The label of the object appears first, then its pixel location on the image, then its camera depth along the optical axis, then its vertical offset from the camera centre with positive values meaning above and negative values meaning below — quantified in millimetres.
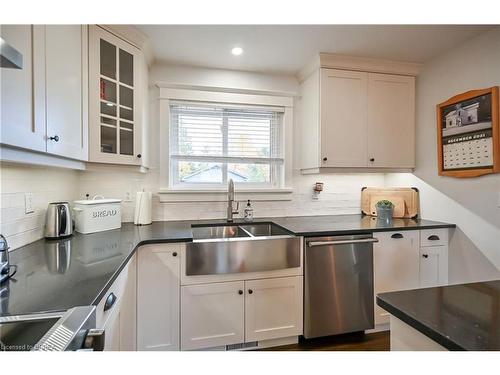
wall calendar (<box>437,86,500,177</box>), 1784 +419
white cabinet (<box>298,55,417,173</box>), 2258 +681
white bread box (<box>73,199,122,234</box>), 1728 -205
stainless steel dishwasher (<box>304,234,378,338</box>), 1840 -744
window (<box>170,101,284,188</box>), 2400 +428
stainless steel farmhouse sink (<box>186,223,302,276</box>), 1664 -471
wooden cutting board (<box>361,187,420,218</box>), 2475 -112
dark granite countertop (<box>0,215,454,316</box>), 788 -346
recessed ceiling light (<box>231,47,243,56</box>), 2020 +1139
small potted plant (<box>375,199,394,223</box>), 2369 -229
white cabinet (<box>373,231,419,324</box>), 1985 -619
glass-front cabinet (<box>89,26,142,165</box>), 1557 +615
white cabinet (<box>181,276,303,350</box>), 1683 -882
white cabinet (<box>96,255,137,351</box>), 985 -599
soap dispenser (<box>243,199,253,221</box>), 2387 -251
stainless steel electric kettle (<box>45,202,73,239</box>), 1536 -210
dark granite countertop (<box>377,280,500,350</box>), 559 -342
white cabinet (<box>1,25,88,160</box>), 822 +395
